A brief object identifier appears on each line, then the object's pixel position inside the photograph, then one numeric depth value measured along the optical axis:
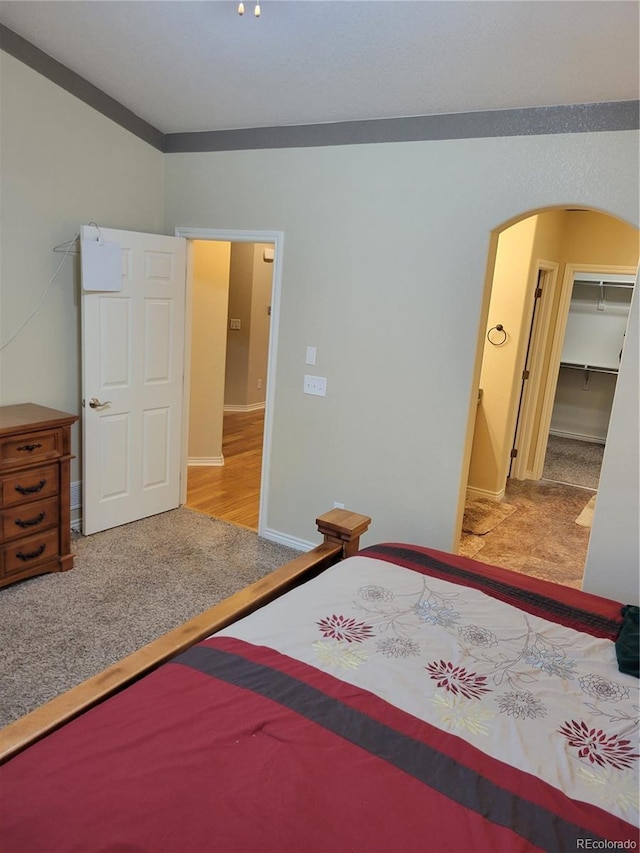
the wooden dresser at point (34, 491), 3.19
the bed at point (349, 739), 1.14
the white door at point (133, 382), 3.85
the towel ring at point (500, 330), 5.09
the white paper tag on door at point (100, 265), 3.62
